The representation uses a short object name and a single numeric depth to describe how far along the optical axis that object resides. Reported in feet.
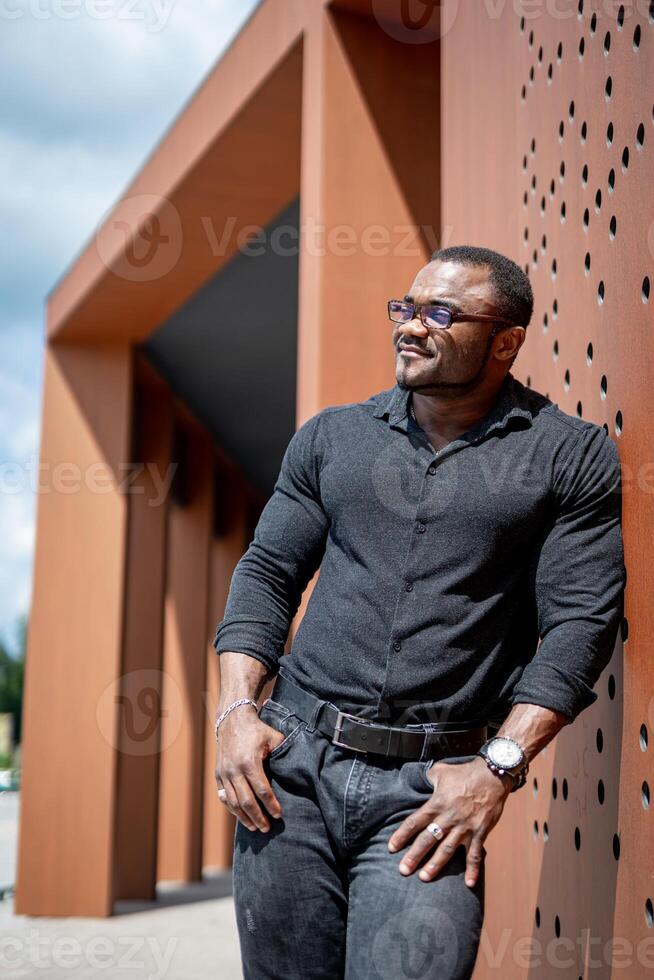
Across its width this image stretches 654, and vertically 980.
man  7.17
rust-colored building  9.16
